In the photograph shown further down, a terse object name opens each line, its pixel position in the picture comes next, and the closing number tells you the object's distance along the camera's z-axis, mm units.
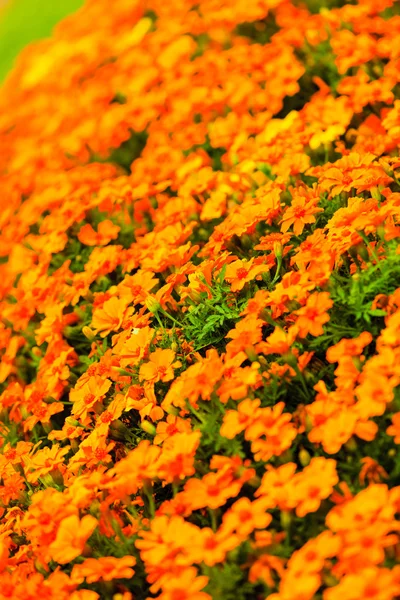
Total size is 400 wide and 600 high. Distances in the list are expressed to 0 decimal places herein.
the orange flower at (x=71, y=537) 2209
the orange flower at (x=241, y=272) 2721
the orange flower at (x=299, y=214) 2865
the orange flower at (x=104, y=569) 2137
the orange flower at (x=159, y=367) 2646
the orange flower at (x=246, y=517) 2055
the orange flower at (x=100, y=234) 3707
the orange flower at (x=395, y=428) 2092
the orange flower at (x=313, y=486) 2029
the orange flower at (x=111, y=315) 3010
